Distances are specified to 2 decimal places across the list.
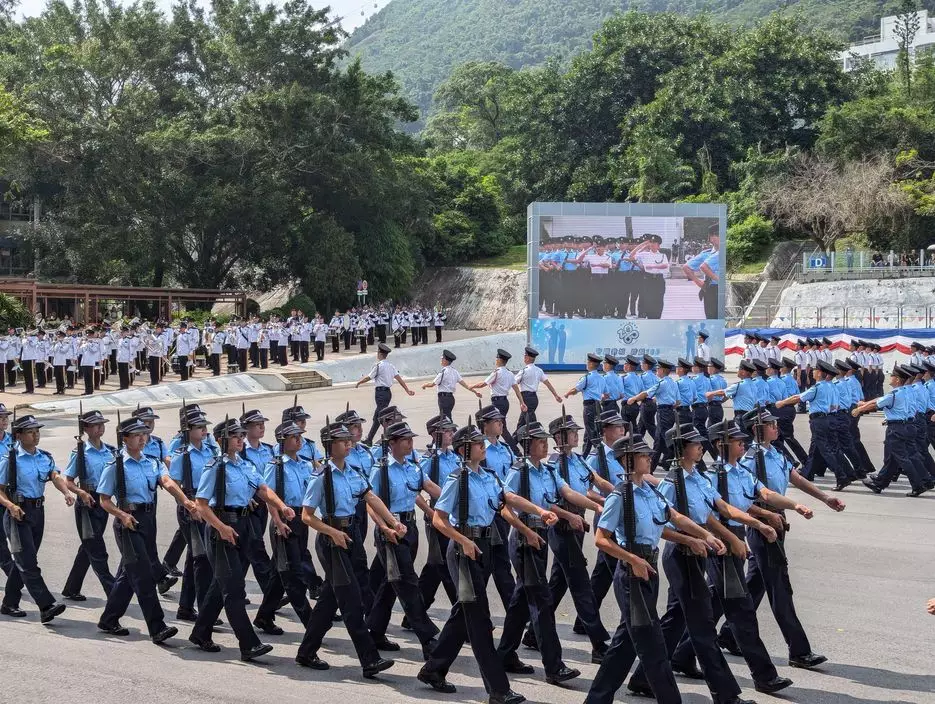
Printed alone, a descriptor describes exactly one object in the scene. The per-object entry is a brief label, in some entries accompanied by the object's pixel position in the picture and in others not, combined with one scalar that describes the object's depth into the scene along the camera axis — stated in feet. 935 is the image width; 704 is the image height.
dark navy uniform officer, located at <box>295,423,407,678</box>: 25.98
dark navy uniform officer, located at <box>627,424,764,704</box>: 23.45
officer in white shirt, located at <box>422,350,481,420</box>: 64.08
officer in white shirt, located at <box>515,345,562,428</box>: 61.87
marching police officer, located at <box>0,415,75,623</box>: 30.96
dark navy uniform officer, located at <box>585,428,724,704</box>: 22.22
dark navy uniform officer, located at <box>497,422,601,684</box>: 25.61
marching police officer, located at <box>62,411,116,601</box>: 31.45
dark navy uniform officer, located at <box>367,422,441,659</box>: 26.48
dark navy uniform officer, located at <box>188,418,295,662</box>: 27.58
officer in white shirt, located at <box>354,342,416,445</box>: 64.93
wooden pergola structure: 121.60
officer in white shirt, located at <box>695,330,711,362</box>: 79.84
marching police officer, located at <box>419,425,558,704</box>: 24.11
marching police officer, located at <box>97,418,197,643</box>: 28.94
